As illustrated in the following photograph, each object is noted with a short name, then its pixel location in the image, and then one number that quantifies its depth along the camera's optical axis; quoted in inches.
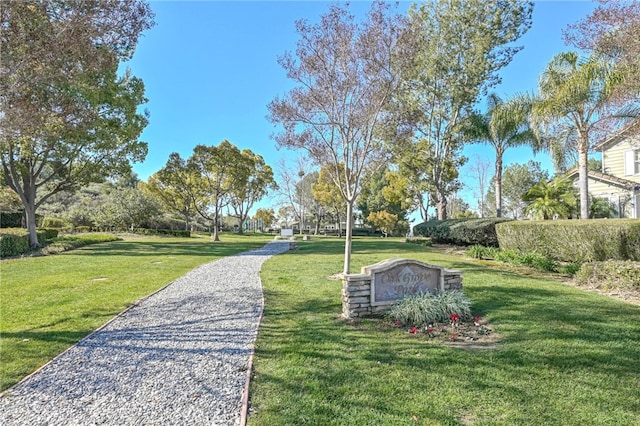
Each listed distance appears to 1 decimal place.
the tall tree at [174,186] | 1080.8
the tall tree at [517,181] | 1713.8
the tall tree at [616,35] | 247.2
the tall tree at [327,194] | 1280.0
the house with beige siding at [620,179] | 609.6
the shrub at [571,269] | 342.6
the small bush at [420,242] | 739.3
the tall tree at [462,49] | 647.8
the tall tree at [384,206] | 1263.5
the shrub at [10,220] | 922.7
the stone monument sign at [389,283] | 204.5
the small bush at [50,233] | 718.8
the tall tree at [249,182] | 1066.1
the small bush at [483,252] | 489.6
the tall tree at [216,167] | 1041.5
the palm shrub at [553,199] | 631.2
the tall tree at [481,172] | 1521.9
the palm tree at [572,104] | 401.7
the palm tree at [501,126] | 672.4
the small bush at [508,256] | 416.5
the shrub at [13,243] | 519.2
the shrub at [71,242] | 584.3
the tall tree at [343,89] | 303.0
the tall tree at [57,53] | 192.1
